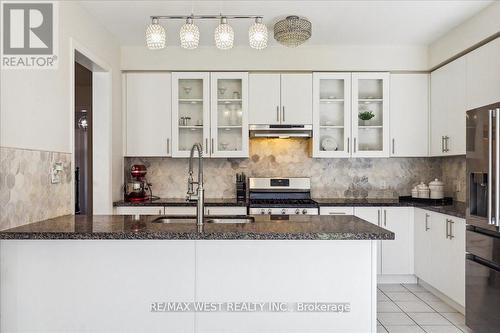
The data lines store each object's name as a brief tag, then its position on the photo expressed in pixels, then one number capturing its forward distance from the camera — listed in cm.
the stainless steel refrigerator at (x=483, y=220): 246
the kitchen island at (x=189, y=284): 205
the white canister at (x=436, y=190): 393
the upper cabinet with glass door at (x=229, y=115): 420
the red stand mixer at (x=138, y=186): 409
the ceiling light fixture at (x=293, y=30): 326
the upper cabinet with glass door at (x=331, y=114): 421
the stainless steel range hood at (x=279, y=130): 416
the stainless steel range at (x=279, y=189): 432
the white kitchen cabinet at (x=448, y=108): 358
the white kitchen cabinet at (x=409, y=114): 424
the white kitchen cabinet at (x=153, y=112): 422
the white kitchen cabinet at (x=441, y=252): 316
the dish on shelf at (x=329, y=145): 427
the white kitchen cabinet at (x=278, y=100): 420
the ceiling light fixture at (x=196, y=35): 227
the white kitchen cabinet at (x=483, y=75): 303
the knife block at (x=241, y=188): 429
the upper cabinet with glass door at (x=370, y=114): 421
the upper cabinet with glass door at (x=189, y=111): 420
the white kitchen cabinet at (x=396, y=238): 393
